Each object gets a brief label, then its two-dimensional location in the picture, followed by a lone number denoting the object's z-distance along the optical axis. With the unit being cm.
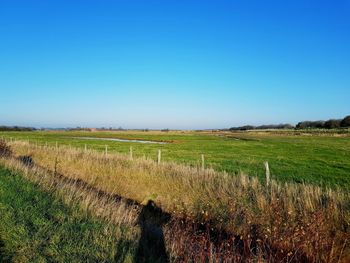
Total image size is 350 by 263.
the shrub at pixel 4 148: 3097
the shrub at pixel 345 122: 16790
